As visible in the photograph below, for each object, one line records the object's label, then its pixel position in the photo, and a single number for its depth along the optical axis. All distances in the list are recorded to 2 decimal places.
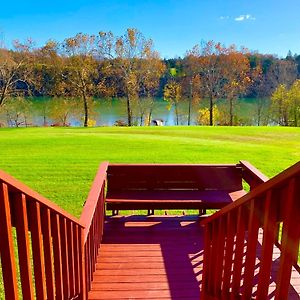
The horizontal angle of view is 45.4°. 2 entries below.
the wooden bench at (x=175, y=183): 5.86
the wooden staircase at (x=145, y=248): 1.76
